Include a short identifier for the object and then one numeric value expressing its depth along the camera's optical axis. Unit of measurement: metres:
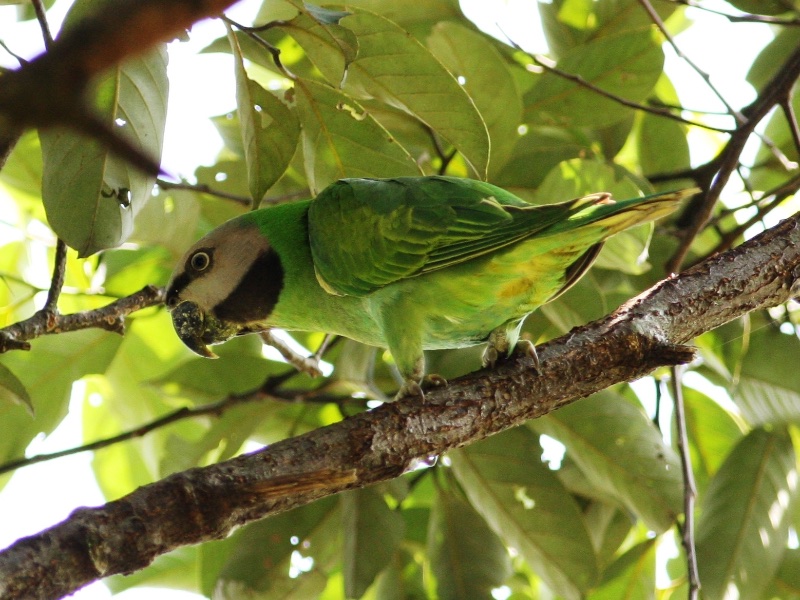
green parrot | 5.29
